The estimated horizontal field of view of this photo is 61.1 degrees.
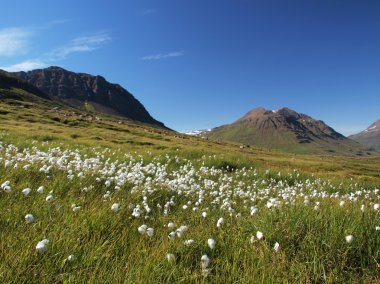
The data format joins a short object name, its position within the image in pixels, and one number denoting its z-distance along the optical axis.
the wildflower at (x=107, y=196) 7.10
